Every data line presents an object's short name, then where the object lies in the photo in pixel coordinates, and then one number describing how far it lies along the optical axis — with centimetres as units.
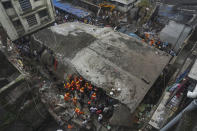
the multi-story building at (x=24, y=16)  1091
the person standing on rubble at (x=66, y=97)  835
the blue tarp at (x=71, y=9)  1601
